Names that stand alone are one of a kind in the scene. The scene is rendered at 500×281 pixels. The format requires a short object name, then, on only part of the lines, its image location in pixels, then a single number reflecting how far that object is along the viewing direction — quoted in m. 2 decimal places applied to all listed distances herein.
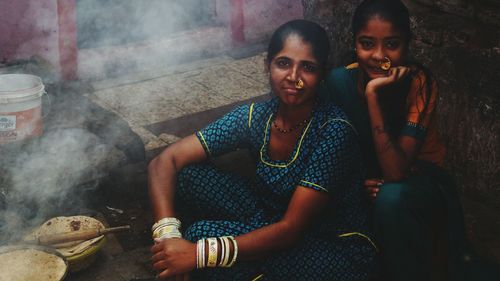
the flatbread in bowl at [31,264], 3.32
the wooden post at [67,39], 6.64
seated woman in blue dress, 3.12
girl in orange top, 3.13
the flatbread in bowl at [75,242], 3.61
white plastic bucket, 4.55
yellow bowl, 3.61
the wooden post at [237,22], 7.95
